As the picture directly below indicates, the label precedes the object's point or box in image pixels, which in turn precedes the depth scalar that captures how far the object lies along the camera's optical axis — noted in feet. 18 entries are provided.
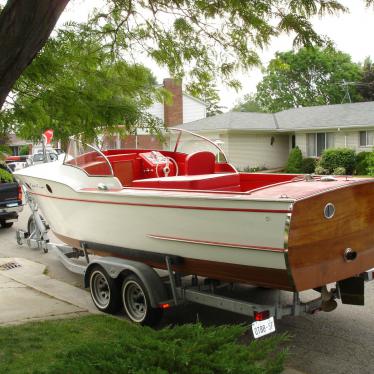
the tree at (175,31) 11.14
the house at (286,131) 98.69
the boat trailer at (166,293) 17.51
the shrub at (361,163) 88.23
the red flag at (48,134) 19.67
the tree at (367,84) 182.19
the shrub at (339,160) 91.97
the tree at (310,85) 194.29
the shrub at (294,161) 101.71
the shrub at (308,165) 99.96
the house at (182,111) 122.31
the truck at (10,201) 44.93
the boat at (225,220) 16.33
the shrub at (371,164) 76.84
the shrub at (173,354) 10.35
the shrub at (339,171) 88.69
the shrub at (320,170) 91.45
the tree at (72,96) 16.81
